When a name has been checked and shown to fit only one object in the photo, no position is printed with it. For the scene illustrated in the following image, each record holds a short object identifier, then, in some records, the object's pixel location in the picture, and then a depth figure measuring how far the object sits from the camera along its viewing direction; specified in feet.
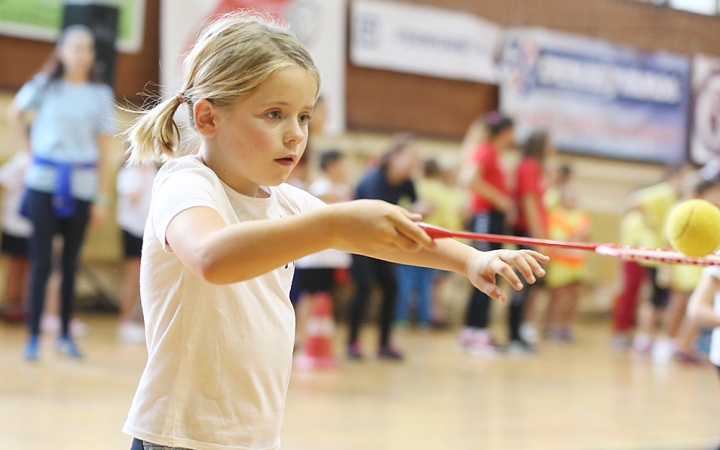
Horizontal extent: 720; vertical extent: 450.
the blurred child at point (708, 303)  15.47
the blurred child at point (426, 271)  51.16
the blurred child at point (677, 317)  41.39
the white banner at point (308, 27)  48.34
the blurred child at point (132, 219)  38.73
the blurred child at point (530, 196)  38.88
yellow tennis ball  9.43
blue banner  61.98
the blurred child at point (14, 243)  40.92
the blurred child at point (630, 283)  47.70
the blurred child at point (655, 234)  45.78
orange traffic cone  32.76
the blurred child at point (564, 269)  50.21
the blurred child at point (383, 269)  35.91
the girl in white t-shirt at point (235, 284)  9.05
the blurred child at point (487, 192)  38.22
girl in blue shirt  28.81
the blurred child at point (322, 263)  33.78
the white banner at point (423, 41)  55.57
